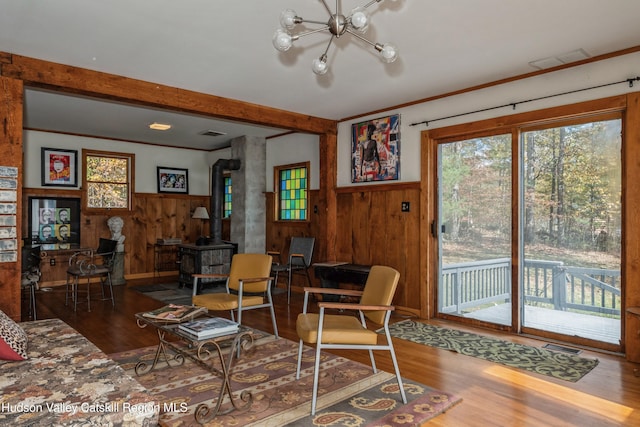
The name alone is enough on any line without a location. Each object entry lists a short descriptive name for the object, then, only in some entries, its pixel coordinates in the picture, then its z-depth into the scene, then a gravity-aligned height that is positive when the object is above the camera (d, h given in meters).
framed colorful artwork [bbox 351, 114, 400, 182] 5.15 +0.87
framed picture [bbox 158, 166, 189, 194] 8.01 +0.73
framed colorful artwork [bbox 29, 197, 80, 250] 6.66 -0.07
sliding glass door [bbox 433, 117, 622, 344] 3.66 -0.13
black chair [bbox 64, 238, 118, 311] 5.34 -0.69
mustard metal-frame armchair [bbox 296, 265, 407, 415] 2.51 -0.71
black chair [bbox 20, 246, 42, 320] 4.54 -0.62
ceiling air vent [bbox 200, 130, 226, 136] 6.78 +1.41
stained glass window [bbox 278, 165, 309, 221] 6.66 +0.40
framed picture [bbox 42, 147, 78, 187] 6.76 +0.84
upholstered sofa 1.59 -0.75
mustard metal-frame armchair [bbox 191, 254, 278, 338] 3.49 -0.63
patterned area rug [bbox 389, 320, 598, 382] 3.16 -1.17
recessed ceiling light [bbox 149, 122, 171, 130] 6.22 +1.40
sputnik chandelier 2.12 +1.01
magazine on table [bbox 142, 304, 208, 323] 2.71 -0.65
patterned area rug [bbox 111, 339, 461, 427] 2.35 -1.15
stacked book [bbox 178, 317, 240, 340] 2.39 -0.66
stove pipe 7.07 +0.44
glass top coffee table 2.33 -0.94
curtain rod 3.38 +1.11
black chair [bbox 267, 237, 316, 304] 5.91 -0.59
